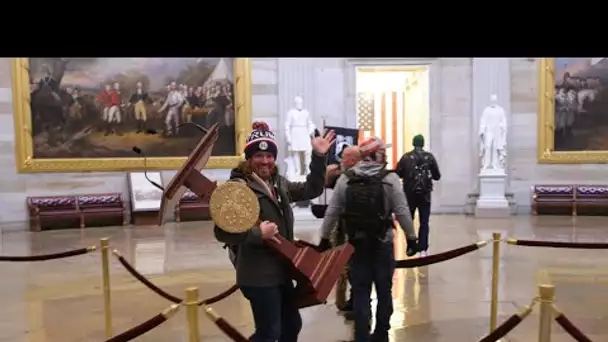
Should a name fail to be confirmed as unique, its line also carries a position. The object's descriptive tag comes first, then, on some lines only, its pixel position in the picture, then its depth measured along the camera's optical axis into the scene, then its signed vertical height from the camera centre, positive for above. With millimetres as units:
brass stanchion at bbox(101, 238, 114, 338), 5332 -1258
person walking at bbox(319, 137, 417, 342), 4715 -727
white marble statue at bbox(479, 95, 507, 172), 14258 -147
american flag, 18094 +443
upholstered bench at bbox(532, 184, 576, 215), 14375 -1730
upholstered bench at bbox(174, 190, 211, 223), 14211 -1820
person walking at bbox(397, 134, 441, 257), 8438 -680
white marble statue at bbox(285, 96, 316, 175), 13820 -80
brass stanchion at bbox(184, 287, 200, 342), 3320 -988
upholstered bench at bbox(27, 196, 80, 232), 13523 -1728
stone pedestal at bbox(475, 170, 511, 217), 14375 -1591
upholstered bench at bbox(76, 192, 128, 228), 13789 -1683
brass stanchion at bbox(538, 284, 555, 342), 3466 -1073
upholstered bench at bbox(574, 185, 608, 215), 14156 -1730
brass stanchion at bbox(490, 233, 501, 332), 5508 -1479
